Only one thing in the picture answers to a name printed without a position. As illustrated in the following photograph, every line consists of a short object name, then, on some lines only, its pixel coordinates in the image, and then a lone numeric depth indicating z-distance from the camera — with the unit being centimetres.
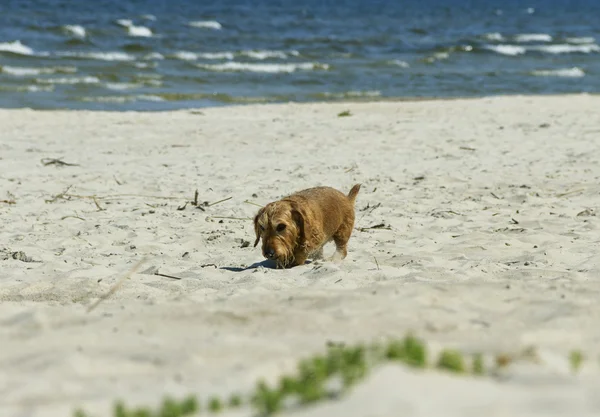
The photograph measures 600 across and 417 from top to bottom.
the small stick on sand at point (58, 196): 1930
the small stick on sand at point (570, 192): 2002
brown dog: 1351
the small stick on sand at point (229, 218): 1789
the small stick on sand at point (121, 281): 1203
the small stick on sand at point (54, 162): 2339
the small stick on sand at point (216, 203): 1899
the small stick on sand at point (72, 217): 1772
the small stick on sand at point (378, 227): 1712
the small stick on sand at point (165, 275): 1341
